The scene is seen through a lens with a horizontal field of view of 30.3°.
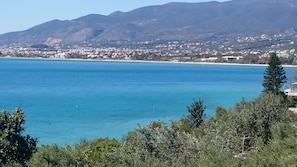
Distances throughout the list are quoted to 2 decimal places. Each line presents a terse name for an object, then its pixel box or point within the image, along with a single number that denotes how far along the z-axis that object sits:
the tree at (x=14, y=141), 17.17
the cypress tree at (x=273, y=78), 42.84
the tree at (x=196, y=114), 33.12
